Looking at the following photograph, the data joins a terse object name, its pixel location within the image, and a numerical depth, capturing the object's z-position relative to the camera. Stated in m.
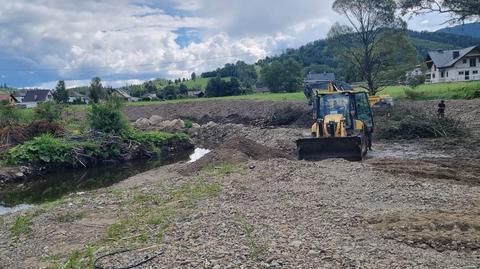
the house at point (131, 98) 89.64
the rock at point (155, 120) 39.69
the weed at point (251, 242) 6.22
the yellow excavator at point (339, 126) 15.03
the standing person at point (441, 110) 21.33
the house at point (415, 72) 33.84
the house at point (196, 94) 83.73
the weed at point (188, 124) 38.06
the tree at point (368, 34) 33.59
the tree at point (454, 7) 19.84
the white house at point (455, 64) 62.95
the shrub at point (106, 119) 26.98
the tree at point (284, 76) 71.50
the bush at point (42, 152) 22.73
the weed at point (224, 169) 13.17
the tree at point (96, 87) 58.42
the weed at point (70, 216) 9.84
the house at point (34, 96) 92.53
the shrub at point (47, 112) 31.91
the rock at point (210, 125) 38.53
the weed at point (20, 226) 9.30
